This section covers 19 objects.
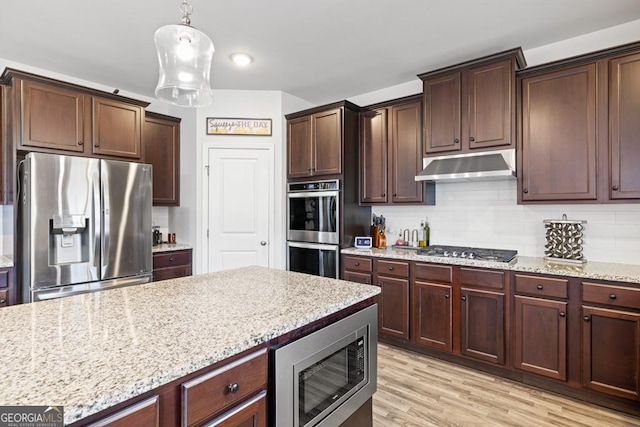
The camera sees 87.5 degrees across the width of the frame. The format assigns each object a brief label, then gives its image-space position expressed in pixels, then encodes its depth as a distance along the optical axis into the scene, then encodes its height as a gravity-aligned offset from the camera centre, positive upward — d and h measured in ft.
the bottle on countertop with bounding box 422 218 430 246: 11.55 -0.71
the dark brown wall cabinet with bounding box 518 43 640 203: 7.66 +2.03
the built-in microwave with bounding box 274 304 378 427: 4.01 -2.24
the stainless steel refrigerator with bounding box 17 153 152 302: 8.61 -0.32
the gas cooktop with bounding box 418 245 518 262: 8.96 -1.17
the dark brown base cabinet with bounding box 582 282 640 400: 6.89 -2.72
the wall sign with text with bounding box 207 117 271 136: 12.68 +3.31
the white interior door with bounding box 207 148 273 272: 12.64 +0.23
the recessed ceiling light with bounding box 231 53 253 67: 9.93 +4.69
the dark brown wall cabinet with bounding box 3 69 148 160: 8.97 +2.80
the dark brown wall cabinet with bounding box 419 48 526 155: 8.90 +3.07
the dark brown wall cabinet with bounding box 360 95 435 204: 11.00 +2.07
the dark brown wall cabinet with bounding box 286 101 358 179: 11.51 +2.67
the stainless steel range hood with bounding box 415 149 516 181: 8.81 +1.28
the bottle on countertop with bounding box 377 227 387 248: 11.96 -1.02
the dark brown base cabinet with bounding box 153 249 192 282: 11.57 -1.83
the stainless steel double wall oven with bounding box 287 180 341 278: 11.47 -0.52
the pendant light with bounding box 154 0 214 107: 4.94 +2.39
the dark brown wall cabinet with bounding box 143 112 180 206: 12.49 +2.26
